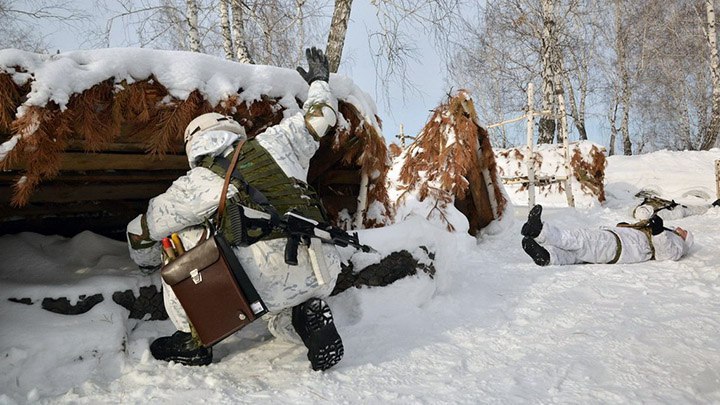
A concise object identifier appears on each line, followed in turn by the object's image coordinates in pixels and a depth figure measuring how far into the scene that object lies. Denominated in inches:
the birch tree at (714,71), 492.7
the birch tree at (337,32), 230.8
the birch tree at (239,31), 264.2
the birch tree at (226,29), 287.3
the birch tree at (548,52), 423.2
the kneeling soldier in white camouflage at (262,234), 85.2
